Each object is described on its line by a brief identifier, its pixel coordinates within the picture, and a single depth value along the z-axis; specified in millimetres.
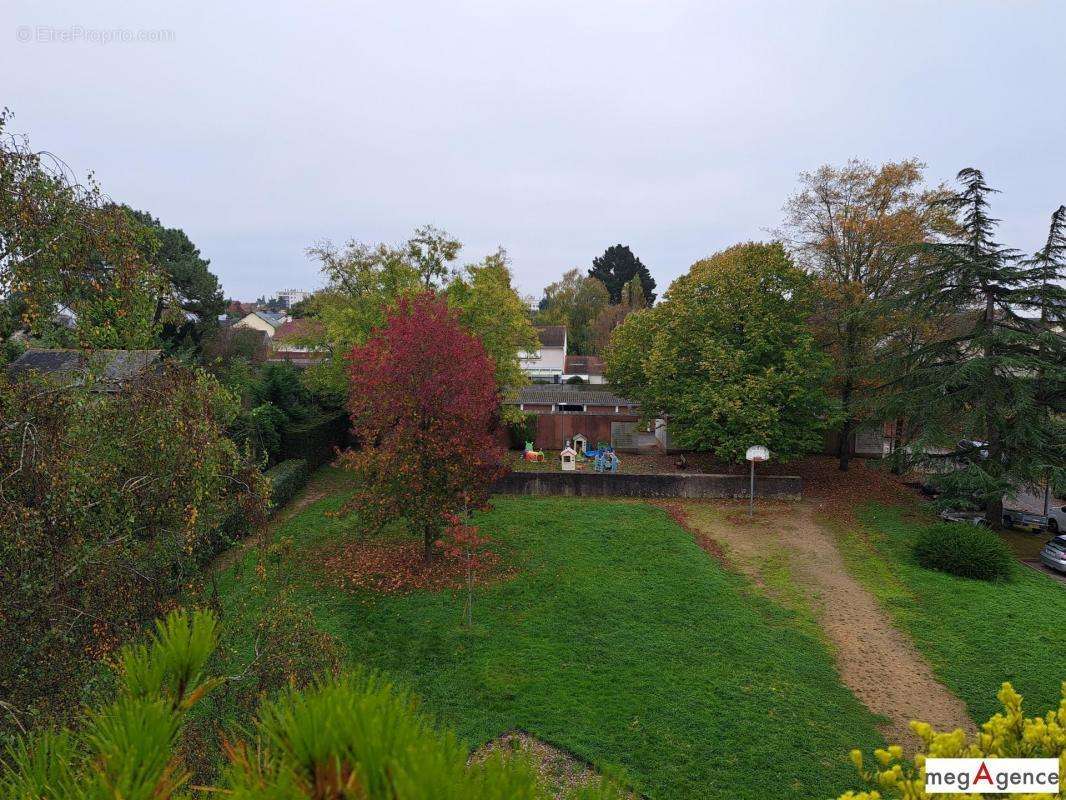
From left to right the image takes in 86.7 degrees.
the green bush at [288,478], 17234
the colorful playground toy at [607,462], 21609
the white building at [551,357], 50750
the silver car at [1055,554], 13789
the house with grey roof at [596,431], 26844
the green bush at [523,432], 26484
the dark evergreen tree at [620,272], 70812
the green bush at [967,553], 12602
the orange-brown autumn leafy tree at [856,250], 19109
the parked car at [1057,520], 17203
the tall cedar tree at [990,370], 15203
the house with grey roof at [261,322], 75250
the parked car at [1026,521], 17266
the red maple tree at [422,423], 11680
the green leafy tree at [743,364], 18531
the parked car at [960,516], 16516
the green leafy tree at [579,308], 61656
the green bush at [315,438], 20344
